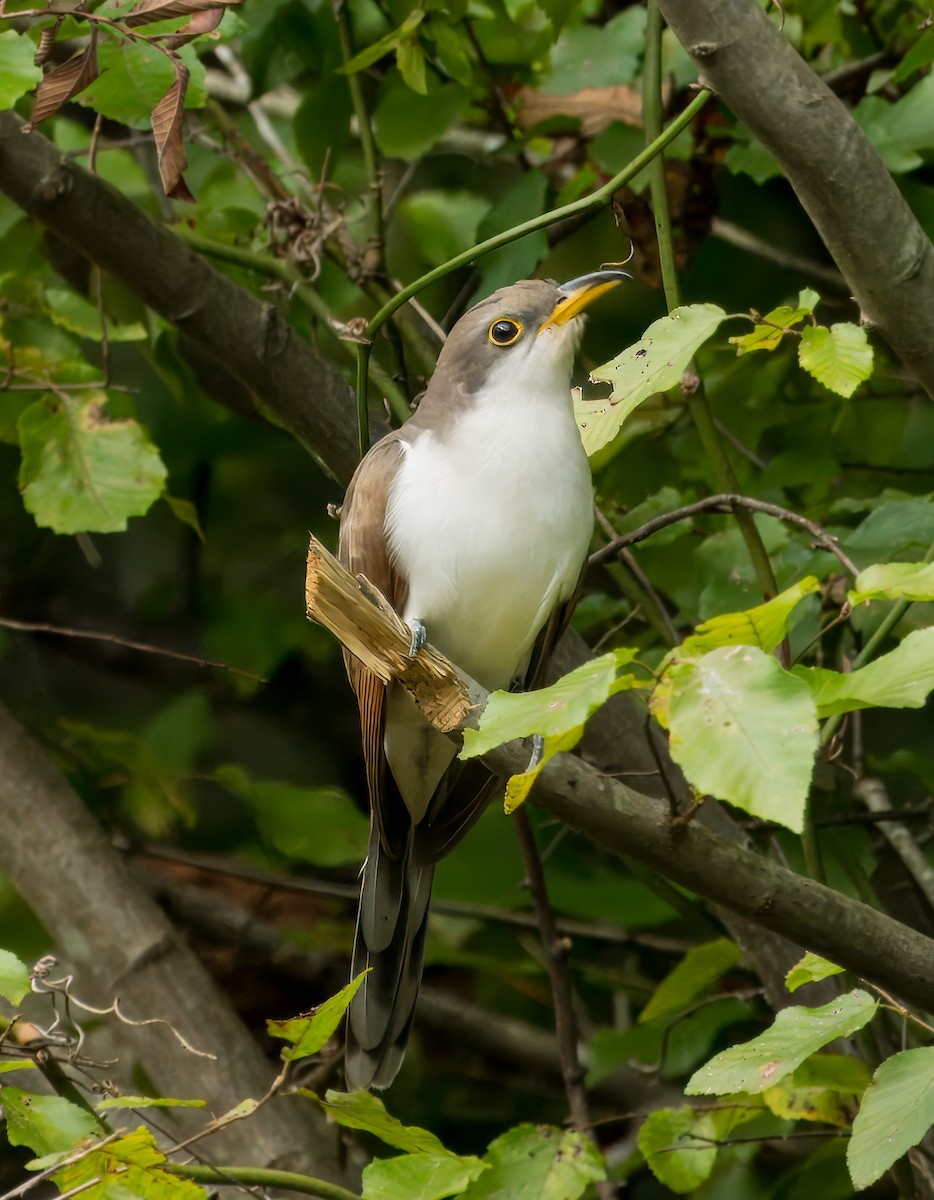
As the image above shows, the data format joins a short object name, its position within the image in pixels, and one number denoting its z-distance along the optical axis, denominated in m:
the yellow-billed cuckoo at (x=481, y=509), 4.94
